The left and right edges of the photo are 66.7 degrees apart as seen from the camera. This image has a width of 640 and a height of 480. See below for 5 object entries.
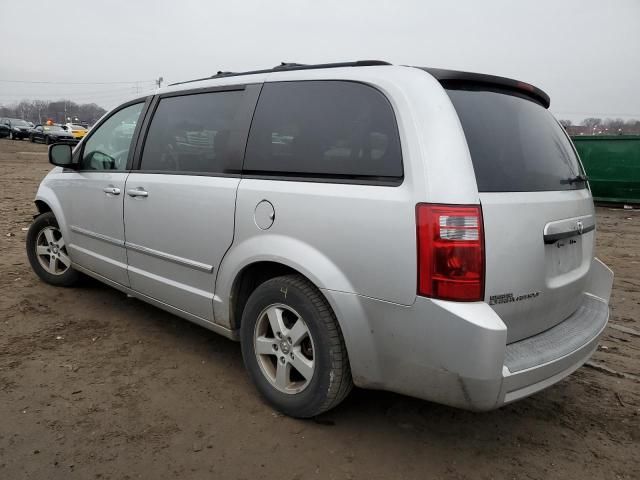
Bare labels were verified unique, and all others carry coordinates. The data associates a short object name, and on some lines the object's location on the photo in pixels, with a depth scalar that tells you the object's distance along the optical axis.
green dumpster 11.09
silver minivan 2.00
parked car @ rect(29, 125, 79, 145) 31.16
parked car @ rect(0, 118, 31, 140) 35.00
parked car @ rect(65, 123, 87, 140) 32.14
